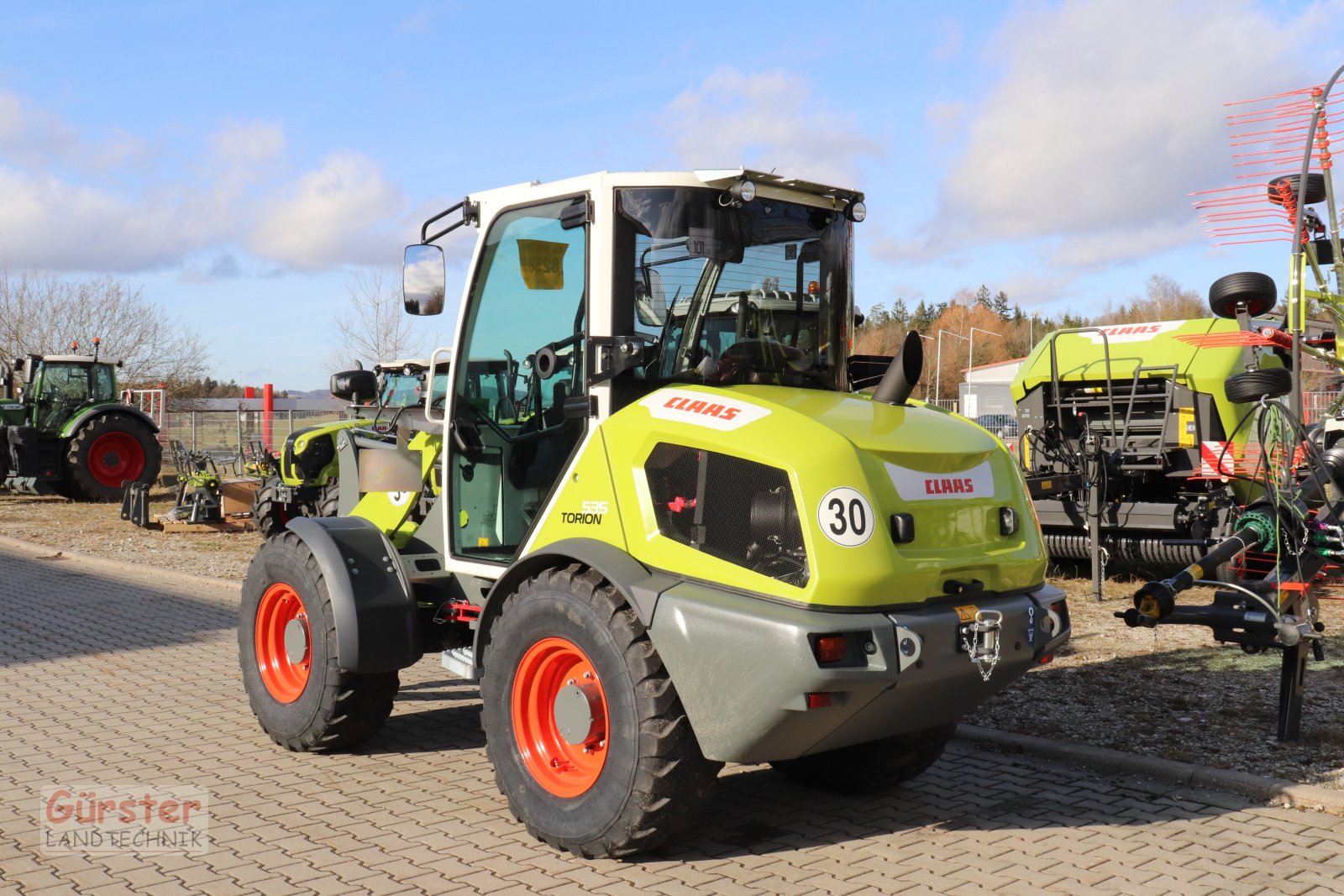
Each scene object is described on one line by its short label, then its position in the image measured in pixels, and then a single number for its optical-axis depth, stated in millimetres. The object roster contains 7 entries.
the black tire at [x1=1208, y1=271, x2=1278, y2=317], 5863
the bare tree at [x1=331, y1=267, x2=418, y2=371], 25250
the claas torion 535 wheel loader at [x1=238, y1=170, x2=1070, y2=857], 4039
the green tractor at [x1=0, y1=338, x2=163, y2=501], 20672
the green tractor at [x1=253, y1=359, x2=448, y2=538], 15078
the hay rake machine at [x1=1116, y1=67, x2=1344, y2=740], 5566
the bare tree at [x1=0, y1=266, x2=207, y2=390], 38000
